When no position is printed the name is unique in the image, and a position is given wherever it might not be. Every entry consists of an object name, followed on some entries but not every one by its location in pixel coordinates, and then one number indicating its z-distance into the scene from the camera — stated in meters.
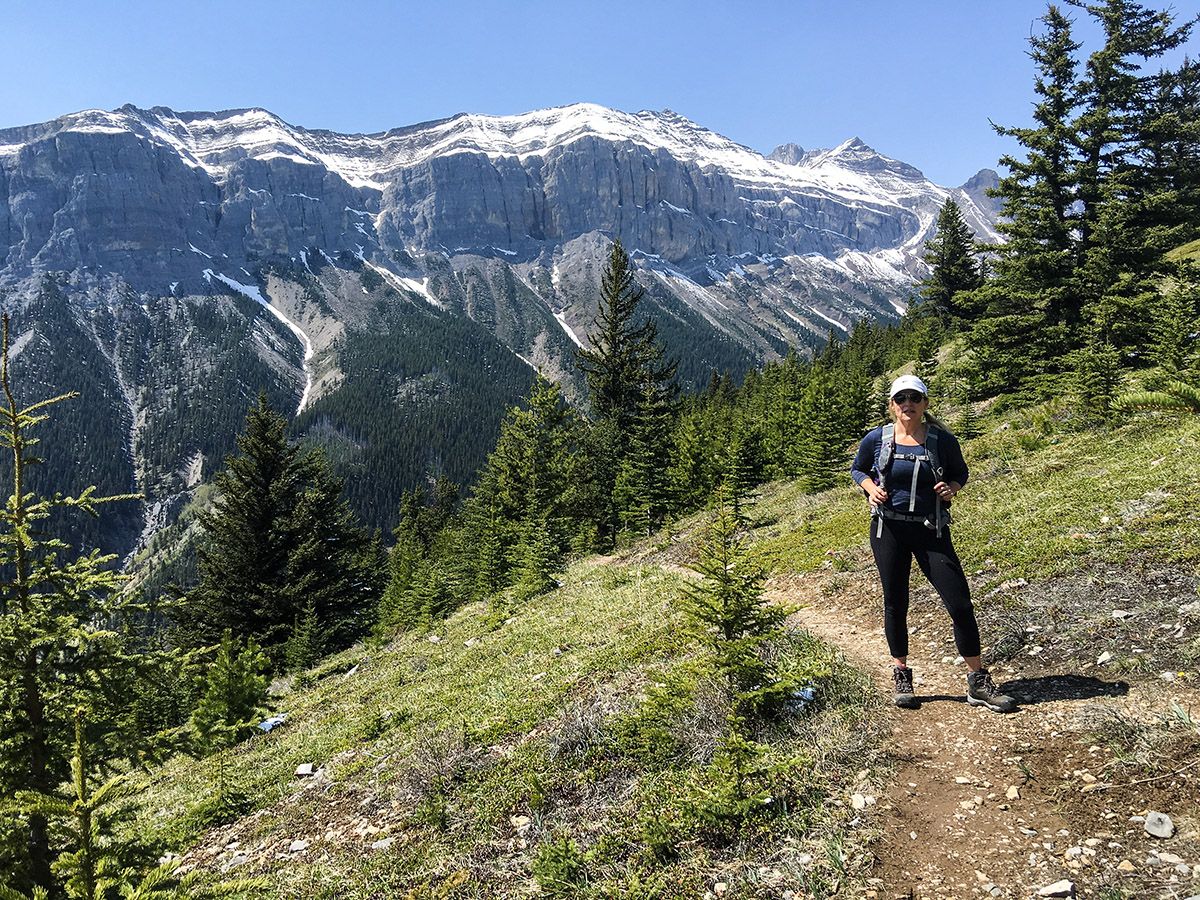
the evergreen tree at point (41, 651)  5.12
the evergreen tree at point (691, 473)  28.78
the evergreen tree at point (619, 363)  36.66
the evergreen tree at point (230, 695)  13.45
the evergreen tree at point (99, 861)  3.73
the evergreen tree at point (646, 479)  27.08
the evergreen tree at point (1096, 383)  14.91
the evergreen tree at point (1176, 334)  13.88
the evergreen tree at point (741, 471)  21.81
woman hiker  5.91
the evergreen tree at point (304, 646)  23.88
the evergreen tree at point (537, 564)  19.59
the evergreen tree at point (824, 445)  23.84
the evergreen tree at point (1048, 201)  20.58
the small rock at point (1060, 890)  3.49
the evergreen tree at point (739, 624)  5.91
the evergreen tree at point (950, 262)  44.78
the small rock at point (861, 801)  4.60
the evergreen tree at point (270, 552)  28.12
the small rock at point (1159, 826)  3.70
